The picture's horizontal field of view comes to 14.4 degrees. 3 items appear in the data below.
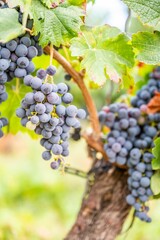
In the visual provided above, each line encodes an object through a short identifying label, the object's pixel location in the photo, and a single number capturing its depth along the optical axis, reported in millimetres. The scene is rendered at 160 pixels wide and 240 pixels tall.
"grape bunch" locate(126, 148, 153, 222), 994
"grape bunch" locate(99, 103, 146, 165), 1032
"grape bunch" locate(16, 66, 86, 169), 778
